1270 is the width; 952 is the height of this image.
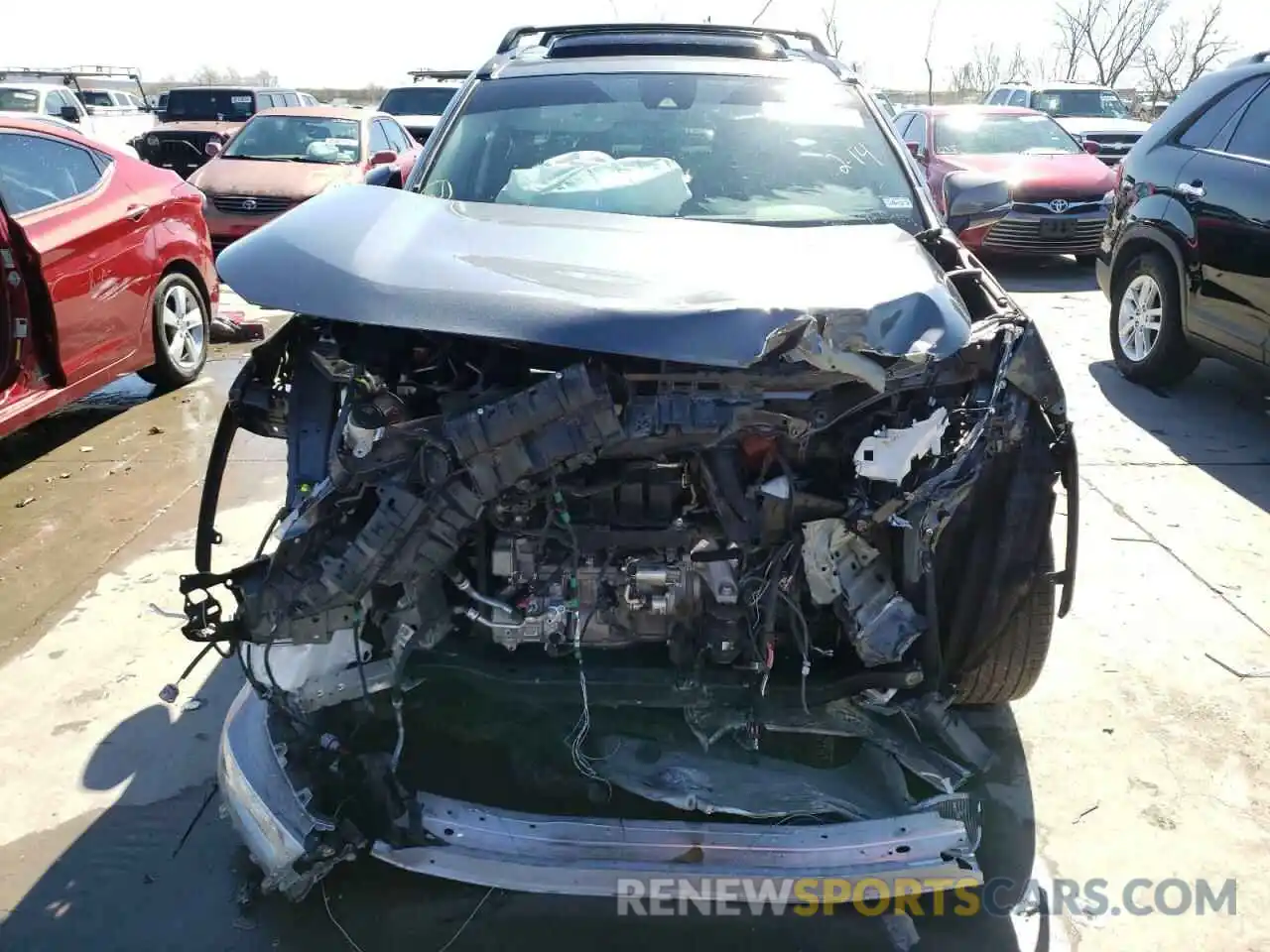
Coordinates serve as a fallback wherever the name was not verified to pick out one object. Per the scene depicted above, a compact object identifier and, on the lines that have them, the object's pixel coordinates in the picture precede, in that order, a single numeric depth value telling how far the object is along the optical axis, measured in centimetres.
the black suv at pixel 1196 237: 524
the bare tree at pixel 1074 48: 3550
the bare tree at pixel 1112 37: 3403
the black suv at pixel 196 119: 1542
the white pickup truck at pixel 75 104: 1388
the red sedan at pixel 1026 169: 983
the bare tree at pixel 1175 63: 3350
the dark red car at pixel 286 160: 998
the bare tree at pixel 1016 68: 4538
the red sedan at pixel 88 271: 467
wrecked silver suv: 208
